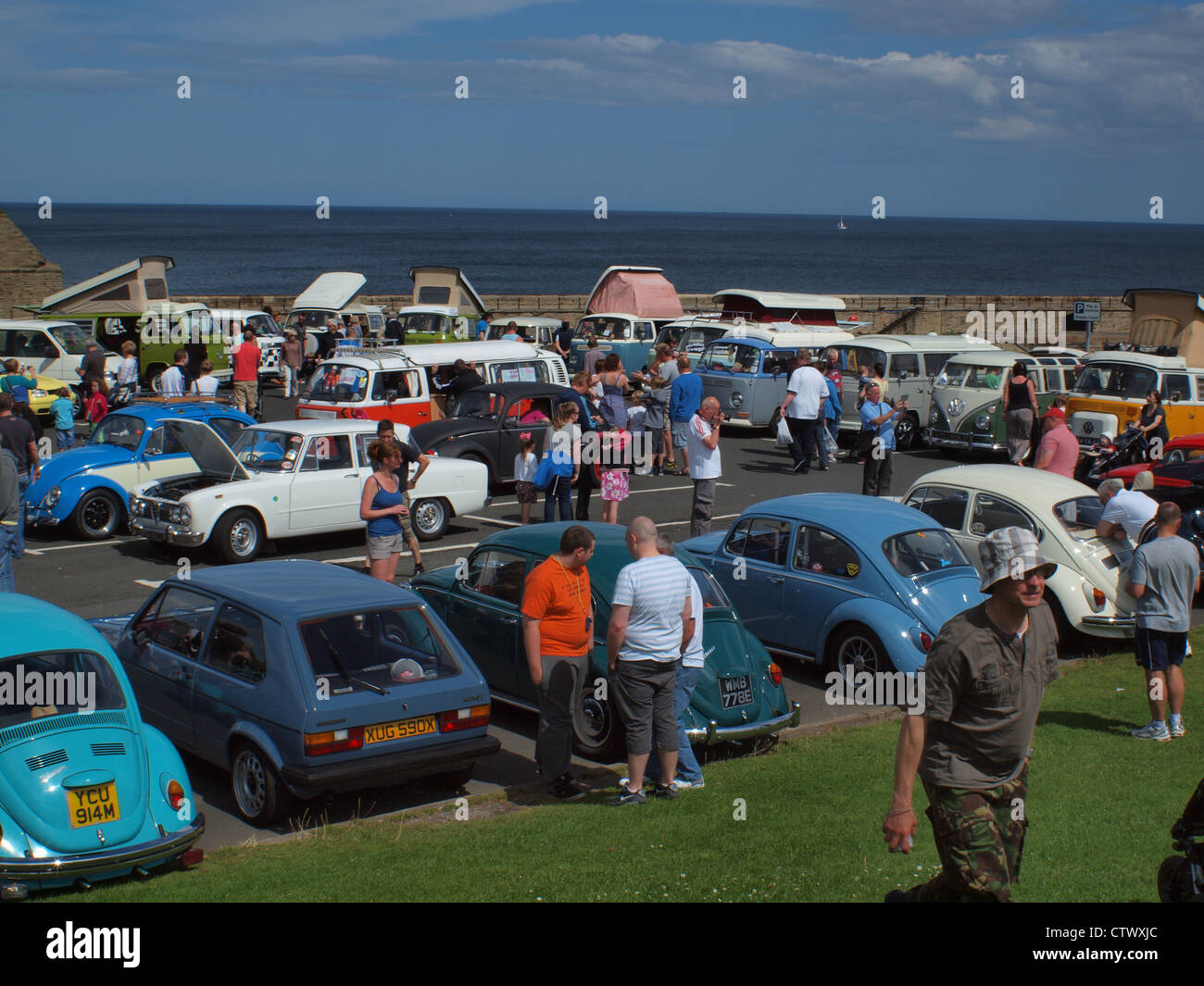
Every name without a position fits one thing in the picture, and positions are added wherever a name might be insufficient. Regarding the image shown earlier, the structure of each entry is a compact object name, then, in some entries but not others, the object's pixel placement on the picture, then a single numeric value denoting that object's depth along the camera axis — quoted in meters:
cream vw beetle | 11.47
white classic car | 14.45
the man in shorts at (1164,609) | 8.74
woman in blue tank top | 11.79
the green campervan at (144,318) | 28.12
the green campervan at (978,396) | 22.64
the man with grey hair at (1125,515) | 11.16
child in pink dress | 14.90
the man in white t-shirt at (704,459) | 14.21
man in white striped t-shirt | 7.40
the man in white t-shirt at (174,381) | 21.88
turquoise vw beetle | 6.33
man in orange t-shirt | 7.79
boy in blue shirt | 19.02
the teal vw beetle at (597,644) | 8.73
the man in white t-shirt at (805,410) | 21.02
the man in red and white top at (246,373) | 23.72
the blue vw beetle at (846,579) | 10.09
